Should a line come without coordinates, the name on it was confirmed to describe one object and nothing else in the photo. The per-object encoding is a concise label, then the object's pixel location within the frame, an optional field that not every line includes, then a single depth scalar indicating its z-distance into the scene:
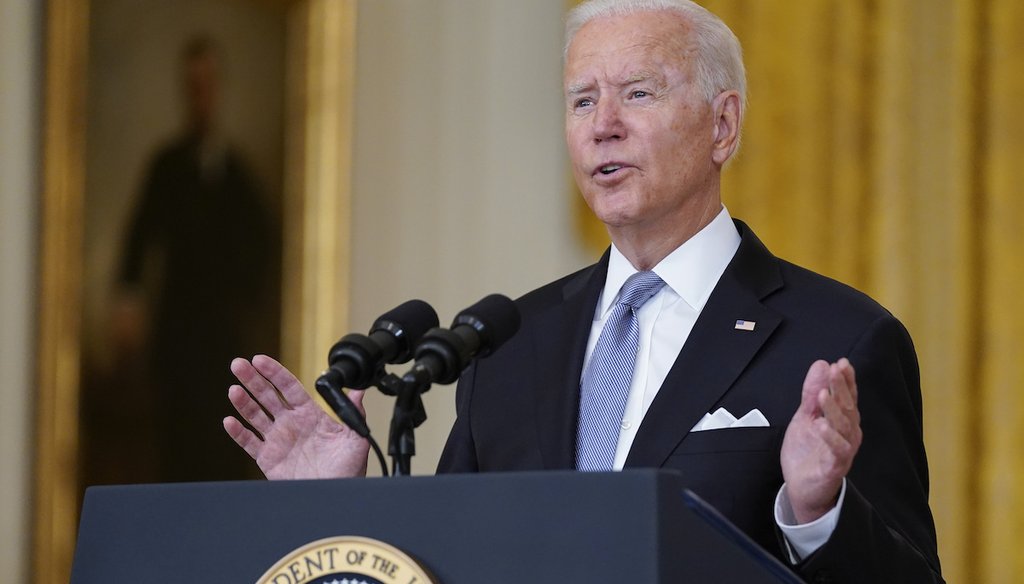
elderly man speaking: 4.59
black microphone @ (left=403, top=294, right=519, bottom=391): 3.96
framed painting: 9.27
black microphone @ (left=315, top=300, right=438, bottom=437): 4.07
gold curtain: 10.25
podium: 3.34
